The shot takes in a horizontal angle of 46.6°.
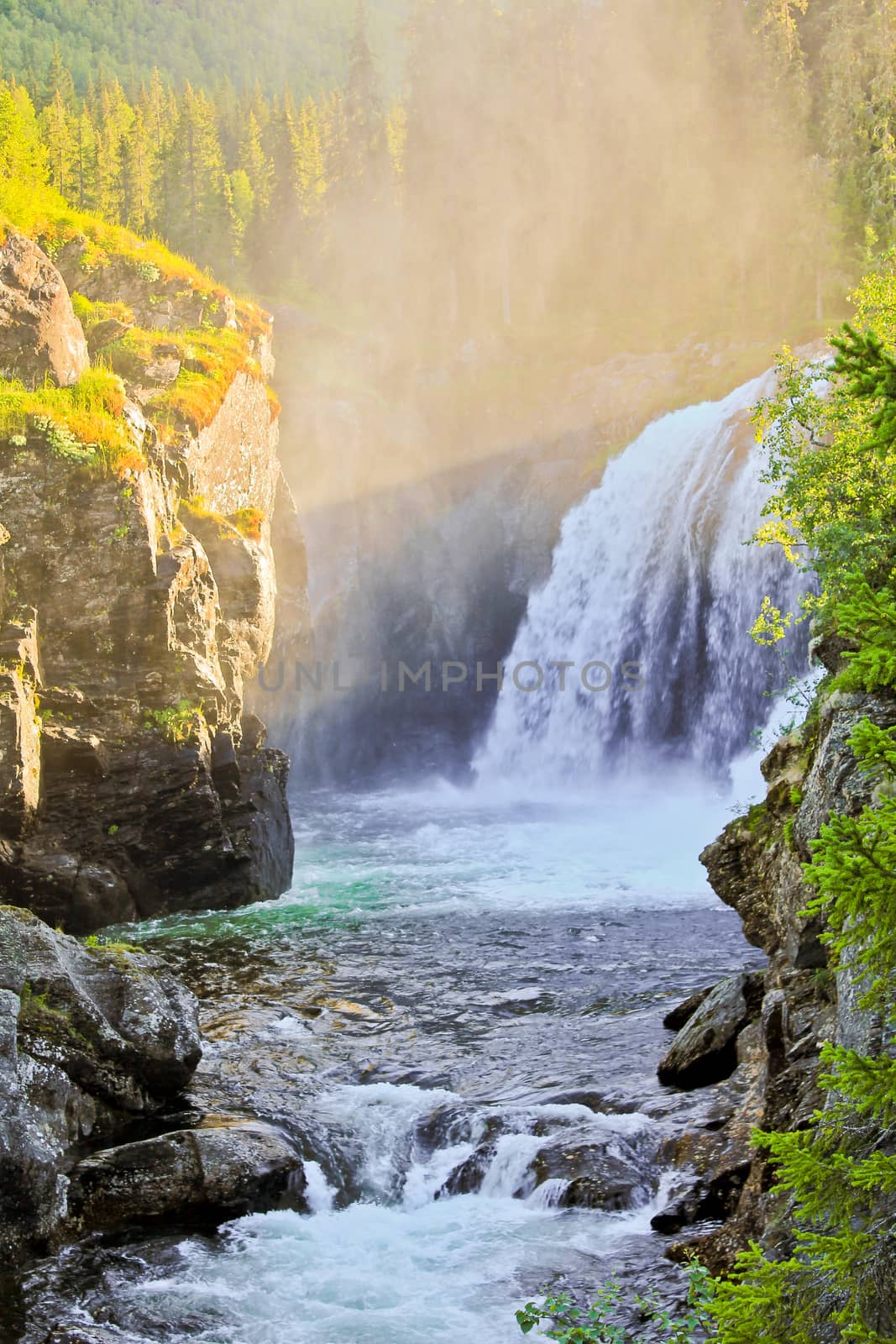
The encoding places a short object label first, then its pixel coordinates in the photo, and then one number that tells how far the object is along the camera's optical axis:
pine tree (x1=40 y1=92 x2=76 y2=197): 55.69
